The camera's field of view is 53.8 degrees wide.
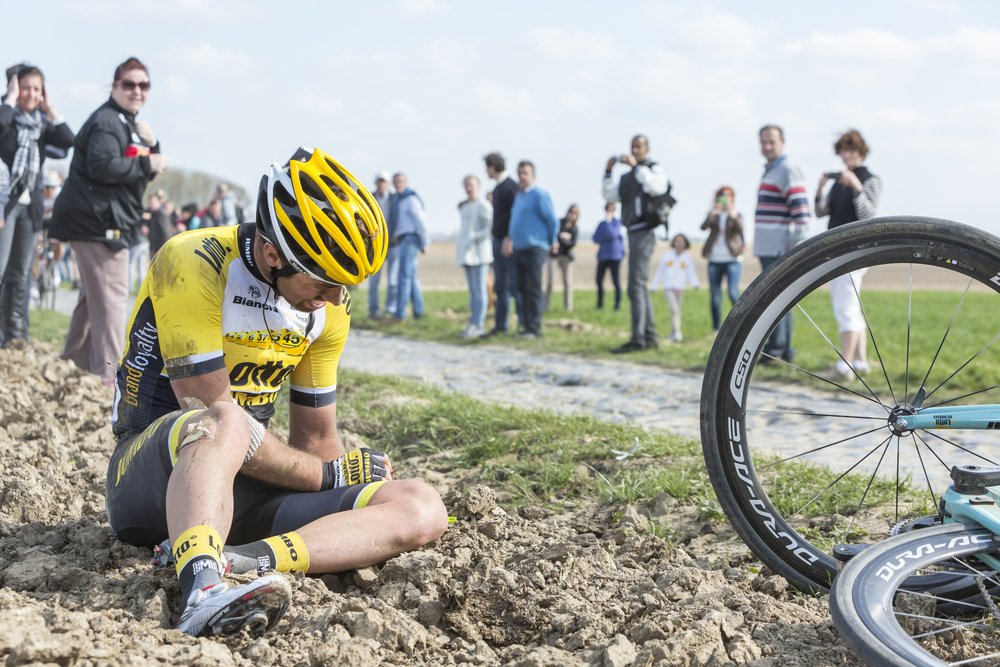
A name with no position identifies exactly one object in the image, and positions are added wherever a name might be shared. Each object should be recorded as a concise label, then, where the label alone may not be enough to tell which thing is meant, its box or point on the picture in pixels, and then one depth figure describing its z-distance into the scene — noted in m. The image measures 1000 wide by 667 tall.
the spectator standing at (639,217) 11.28
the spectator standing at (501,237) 13.49
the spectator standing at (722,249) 12.33
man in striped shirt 9.98
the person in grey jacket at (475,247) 14.12
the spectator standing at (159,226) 18.58
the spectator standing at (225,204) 21.14
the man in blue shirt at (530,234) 12.90
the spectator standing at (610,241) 18.70
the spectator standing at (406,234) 15.51
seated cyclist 3.30
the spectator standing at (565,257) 19.97
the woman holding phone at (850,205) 9.09
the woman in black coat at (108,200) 7.52
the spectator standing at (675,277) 13.78
